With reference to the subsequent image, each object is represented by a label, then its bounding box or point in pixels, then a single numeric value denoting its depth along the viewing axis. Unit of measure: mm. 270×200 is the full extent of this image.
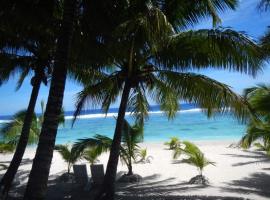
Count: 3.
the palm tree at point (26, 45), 3905
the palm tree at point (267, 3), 4155
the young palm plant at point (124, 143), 5661
